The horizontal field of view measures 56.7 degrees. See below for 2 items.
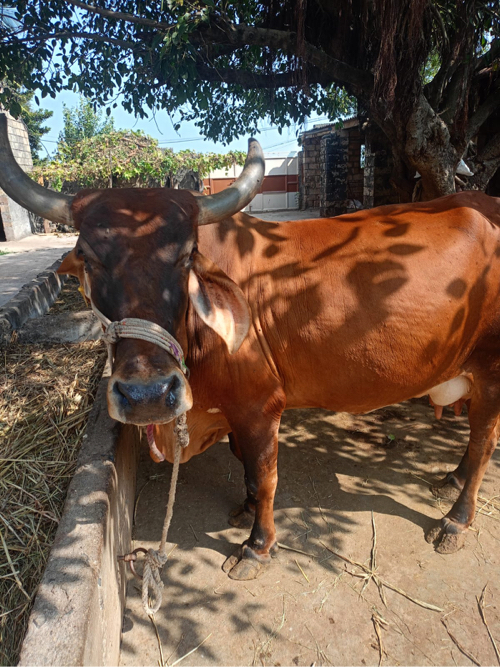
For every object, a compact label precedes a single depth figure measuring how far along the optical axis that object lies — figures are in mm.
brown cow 2234
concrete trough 1616
